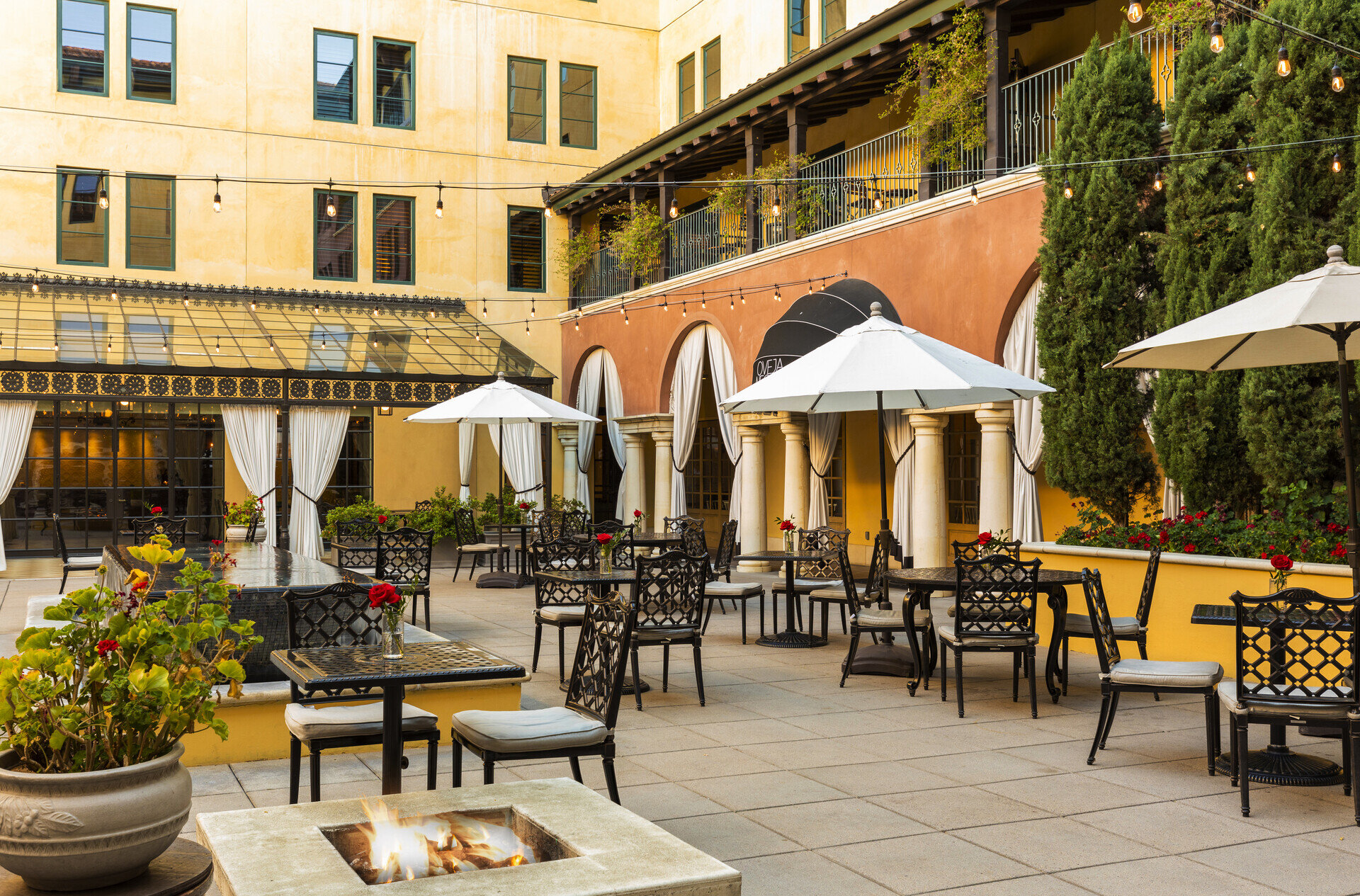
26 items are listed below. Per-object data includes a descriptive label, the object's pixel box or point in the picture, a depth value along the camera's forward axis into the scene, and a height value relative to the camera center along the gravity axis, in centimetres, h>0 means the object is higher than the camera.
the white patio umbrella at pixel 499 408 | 1237 +77
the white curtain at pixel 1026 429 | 1032 +42
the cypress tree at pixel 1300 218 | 763 +172
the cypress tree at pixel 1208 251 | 827 +162
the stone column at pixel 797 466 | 1376 +13
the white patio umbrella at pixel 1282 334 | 525 +71
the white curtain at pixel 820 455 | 1398 +26
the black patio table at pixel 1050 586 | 660 -65
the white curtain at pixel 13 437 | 1395 +53
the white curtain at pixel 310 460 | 1547 +26
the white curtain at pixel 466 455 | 1758 +36
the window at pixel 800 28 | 1712 +670
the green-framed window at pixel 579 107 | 2072 +671
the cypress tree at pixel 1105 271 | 913 +164
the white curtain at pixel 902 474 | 1252 +3
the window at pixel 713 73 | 1950 +691
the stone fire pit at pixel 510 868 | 244 -86
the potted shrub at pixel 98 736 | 220 -52
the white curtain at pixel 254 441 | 1521 +51
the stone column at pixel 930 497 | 1143 -21
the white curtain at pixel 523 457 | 1738 +32
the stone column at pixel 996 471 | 1066 +5
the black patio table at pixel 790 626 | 891 -117
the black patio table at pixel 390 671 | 387 -67
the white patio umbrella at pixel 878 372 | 679 +64
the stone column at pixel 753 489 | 1432 -16
